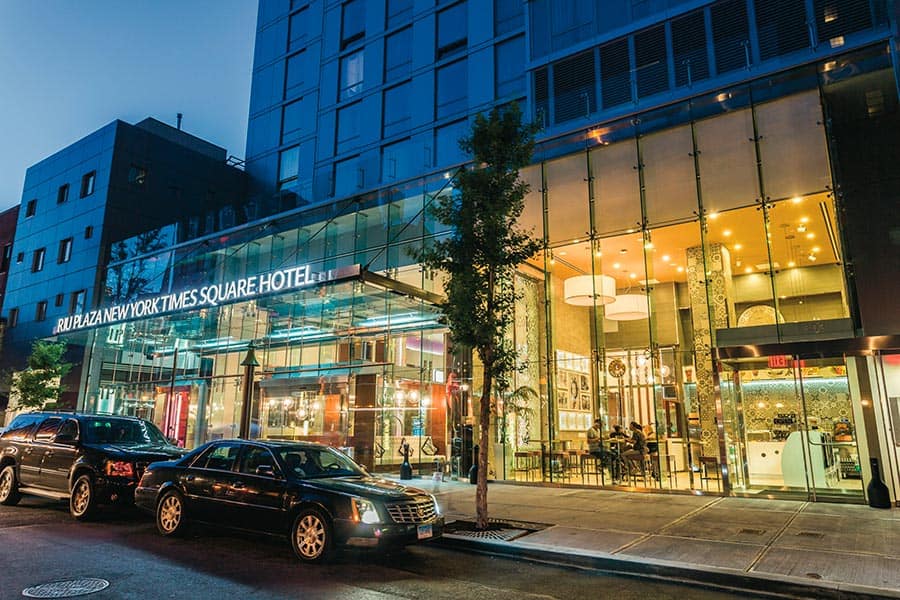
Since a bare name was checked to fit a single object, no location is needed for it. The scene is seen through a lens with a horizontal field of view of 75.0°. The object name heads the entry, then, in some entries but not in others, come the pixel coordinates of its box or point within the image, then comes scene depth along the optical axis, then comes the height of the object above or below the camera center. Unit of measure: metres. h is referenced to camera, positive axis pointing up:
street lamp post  15.73 +0.99
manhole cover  6.00 -1.69
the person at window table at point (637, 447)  15.45 -0.49
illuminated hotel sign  17.69 +4.34
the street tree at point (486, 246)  10.60 +3.32
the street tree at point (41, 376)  27.41 +2.25
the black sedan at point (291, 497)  7.62 -0.99
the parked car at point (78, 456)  10.55 -0.59
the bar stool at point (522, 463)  17.17 -1.04
